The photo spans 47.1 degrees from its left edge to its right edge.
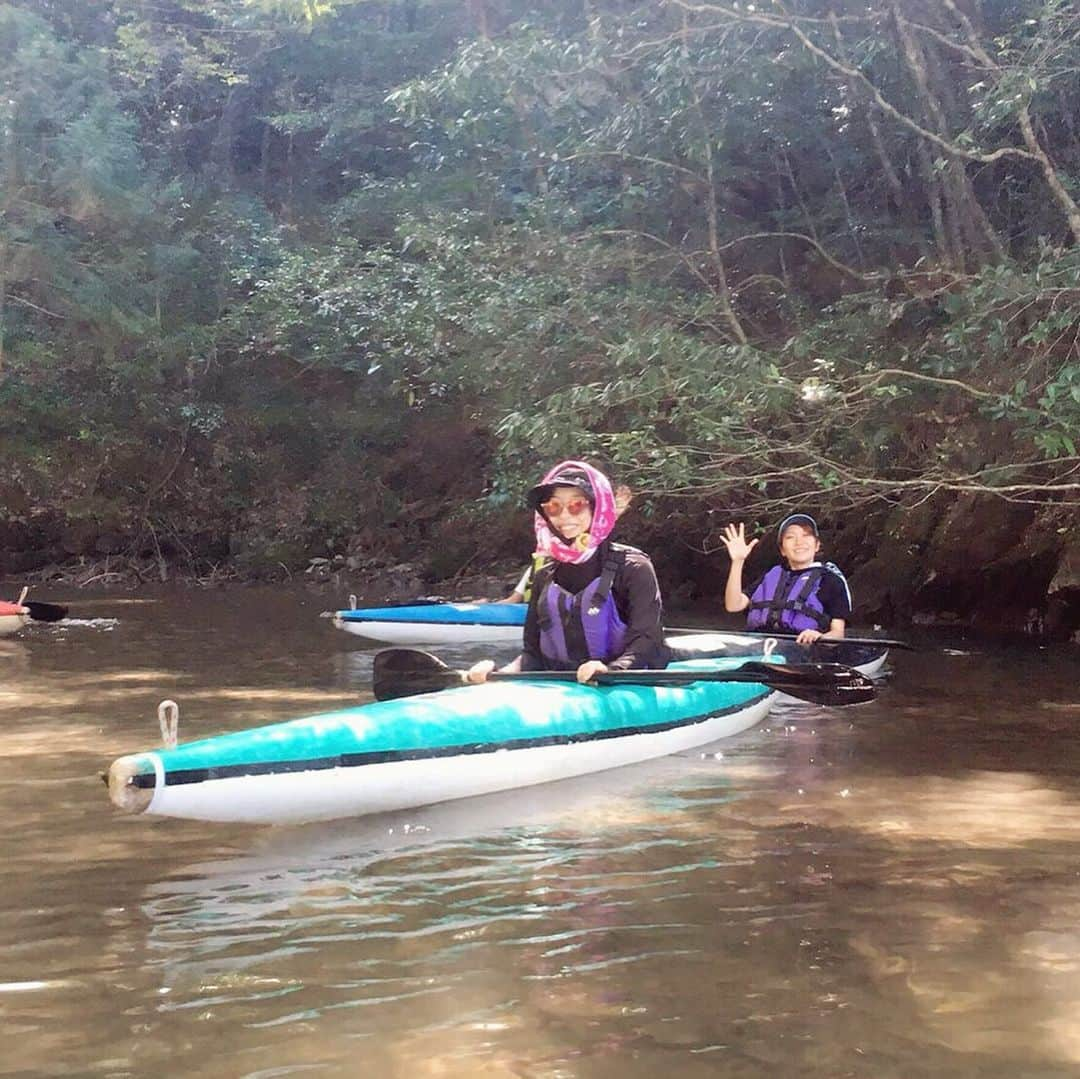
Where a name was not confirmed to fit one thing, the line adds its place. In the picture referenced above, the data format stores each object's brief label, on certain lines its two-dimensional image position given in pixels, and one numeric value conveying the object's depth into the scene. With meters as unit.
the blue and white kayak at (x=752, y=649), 7.13
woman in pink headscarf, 5.30
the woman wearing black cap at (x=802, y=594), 7.58
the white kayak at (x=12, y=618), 10.27
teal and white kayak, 3.70
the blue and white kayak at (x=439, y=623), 9.84
